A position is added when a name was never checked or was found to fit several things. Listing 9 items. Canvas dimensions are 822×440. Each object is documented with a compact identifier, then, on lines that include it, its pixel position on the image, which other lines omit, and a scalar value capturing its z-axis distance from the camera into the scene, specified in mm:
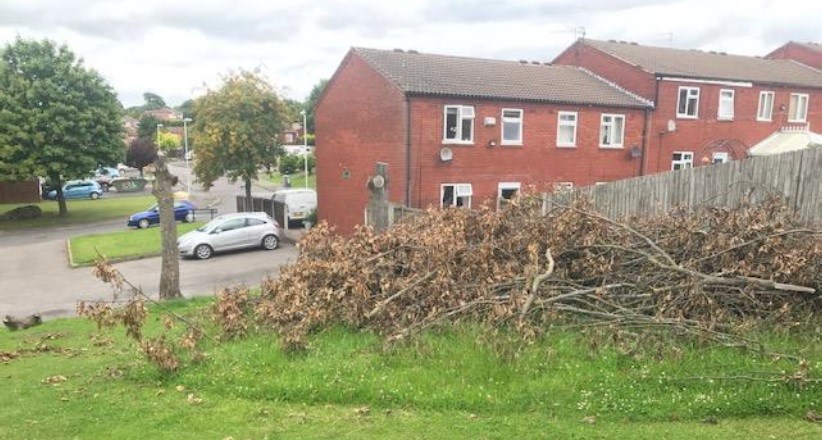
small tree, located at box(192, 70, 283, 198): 28391
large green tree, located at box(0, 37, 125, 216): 29719
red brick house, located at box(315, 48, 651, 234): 20859
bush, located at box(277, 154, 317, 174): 59716
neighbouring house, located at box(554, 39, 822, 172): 25078
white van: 27219
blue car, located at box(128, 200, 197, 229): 29891
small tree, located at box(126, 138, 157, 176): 64188
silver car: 20656
